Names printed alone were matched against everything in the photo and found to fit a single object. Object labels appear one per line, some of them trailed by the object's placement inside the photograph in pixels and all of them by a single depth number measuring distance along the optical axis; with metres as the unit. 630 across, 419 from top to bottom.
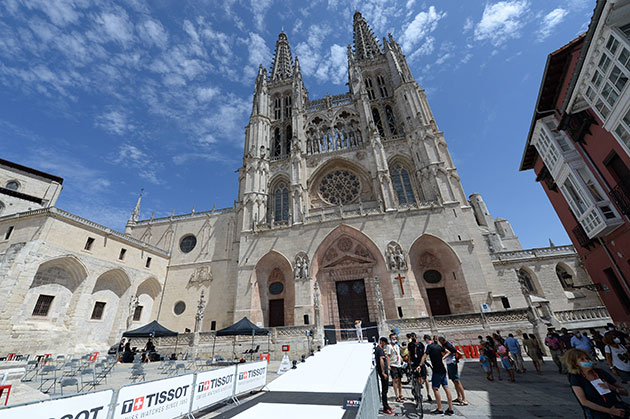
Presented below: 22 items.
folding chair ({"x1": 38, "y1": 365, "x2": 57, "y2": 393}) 7.41
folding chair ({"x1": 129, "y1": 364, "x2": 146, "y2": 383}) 7.86
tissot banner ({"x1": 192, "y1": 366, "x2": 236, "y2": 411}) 4.78
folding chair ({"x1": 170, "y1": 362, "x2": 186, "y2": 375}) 9.19
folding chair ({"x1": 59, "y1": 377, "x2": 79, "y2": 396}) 5.54
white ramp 5.55
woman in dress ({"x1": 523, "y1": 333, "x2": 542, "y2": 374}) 8.05
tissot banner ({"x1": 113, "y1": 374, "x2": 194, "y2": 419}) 3.61
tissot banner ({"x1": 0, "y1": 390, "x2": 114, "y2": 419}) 2.56
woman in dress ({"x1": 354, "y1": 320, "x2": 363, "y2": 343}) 12.57
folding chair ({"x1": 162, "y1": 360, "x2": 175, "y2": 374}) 9.92
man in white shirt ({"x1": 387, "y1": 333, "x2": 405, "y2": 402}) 5.68
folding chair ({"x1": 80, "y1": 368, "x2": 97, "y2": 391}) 6.89
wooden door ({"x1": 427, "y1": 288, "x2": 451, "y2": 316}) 16.50
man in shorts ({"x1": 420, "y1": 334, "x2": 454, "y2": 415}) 4.70
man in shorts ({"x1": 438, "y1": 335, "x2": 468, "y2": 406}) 5.13
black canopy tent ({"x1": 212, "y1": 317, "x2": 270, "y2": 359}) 12.18
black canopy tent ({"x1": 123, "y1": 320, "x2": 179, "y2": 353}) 13.00
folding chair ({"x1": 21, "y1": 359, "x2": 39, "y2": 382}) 9.16
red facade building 6.87
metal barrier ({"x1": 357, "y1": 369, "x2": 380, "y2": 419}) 2.58
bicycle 4.54
